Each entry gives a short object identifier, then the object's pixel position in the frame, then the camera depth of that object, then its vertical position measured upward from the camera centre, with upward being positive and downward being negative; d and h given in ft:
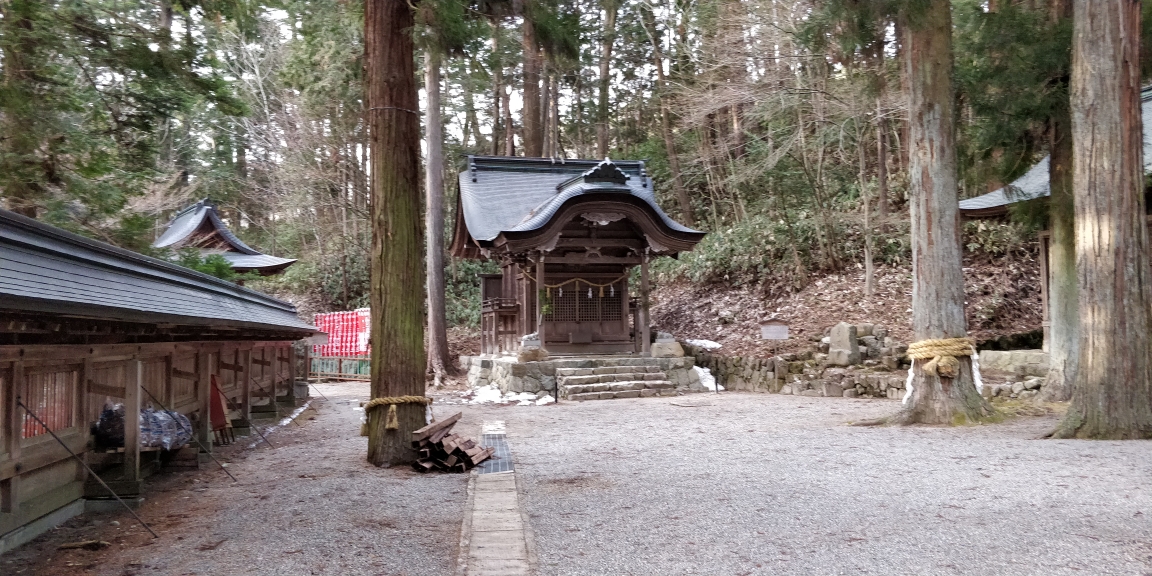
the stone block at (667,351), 50.29 -1.97
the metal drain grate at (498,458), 22.09 -4.32
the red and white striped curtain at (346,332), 65.98 -0.63
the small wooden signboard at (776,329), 47.34 -0.58
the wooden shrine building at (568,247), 47.91 +5.08
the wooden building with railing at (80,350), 11.68 -0.53
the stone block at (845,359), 43.47 -2.29
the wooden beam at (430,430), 22.36 -3.19
